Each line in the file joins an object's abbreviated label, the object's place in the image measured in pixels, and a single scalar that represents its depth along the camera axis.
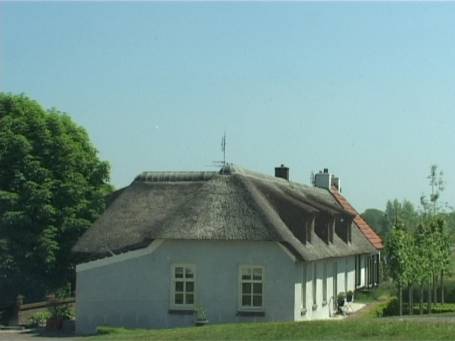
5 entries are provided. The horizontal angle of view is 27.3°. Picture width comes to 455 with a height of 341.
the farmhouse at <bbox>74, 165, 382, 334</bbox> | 32.59
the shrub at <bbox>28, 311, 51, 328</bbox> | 36.25
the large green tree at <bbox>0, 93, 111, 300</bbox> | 43.31
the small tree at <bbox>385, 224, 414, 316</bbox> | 38.72
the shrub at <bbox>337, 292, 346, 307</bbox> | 40.06
